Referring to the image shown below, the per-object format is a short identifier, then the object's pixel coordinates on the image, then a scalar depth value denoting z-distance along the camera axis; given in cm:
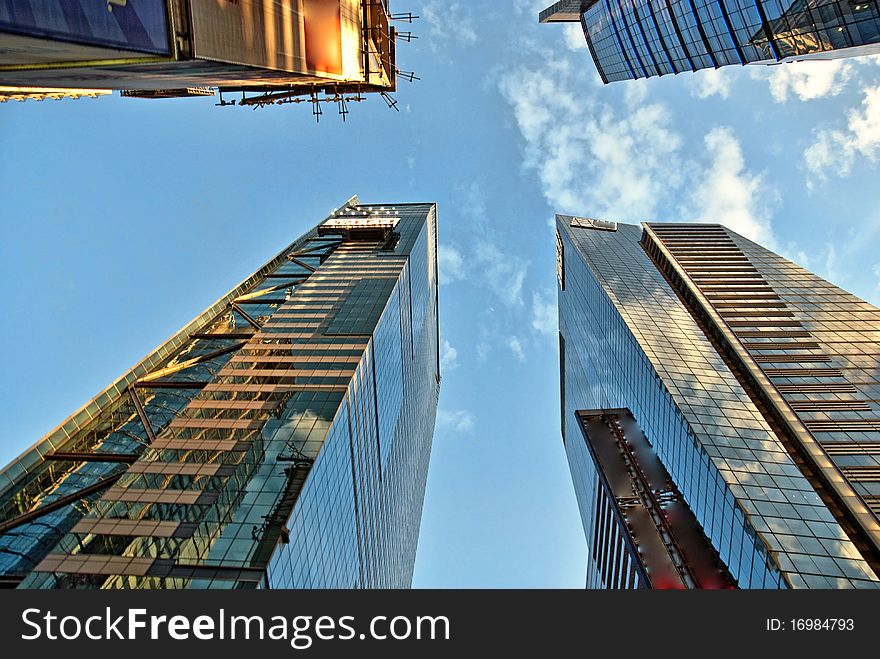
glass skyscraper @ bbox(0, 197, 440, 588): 3062
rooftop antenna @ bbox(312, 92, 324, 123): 5345
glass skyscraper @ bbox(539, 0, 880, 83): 2977
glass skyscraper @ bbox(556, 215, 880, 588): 4797
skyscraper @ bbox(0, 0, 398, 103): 998
